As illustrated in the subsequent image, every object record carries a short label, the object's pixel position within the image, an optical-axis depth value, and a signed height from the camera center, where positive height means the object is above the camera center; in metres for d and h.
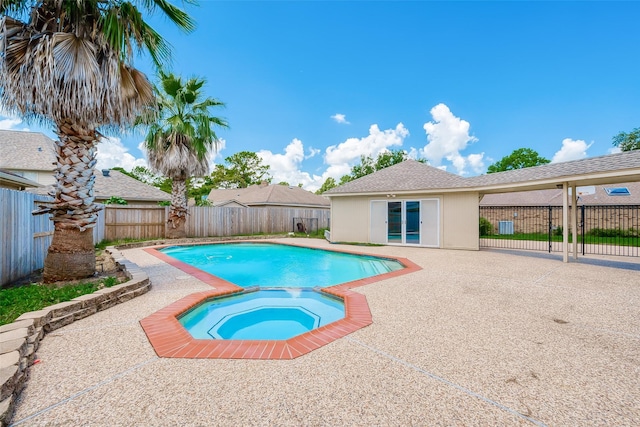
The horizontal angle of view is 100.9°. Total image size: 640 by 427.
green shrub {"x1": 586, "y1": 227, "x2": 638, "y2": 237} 16.69 -1.01
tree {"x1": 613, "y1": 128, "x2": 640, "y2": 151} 28.50 +8.49
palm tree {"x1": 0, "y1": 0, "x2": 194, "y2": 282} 4.36 +2.36
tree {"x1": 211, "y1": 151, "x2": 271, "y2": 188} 36.69 +6.33
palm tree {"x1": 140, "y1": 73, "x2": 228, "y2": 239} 11.77 +3.77
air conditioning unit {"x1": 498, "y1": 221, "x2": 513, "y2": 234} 20.52 -0.81
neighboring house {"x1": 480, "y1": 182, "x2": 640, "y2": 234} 17.75 +0.45
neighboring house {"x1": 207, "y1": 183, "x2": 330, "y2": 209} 22.81 +1.78
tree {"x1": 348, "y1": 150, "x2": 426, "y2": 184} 32.06 +6.86
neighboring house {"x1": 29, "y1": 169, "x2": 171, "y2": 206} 15.82 +1.69
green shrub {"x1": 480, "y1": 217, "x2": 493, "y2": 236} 18.45 -0.74
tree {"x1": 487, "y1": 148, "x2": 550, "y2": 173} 37.44 +8.30
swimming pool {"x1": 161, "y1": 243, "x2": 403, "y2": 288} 6.79 -1.61
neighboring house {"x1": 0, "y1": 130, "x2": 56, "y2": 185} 16.02 +3.85
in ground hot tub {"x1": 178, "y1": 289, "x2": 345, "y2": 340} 3.72 -1.61
